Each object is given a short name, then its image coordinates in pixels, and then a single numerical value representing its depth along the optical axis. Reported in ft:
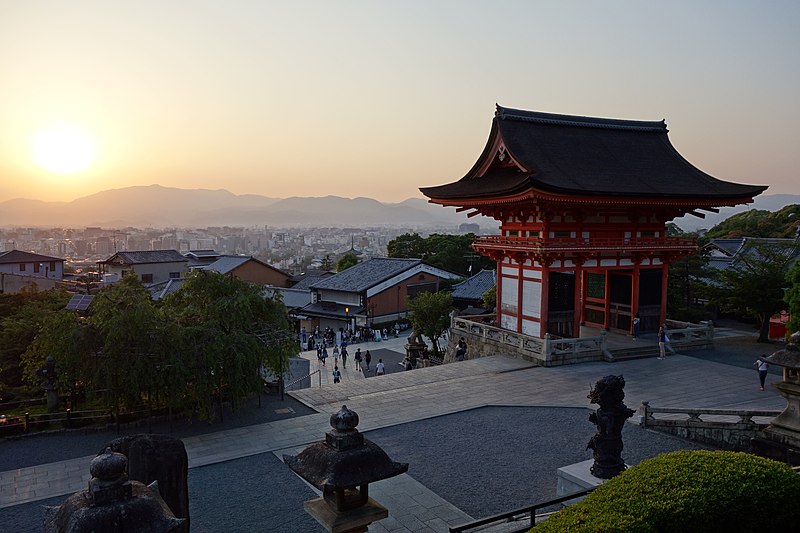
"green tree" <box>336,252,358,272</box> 222.89
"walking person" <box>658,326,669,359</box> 72.23
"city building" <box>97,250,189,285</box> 199.72
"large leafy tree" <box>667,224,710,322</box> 99.96
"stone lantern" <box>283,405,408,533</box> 22.40
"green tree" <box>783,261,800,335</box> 65.72
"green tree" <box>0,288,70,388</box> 63.52
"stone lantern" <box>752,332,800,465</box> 35.86
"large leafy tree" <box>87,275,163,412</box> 47.37
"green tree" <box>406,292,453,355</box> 101.40
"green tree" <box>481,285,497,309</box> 112.57
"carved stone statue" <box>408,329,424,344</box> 102.32
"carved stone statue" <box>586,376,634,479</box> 30.60
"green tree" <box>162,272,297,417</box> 48.93
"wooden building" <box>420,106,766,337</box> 74.33
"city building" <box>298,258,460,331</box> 149.69
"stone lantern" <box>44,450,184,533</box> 14.26
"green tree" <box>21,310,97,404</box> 48.11
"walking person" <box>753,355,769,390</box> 57.26
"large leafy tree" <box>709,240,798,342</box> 81.25
